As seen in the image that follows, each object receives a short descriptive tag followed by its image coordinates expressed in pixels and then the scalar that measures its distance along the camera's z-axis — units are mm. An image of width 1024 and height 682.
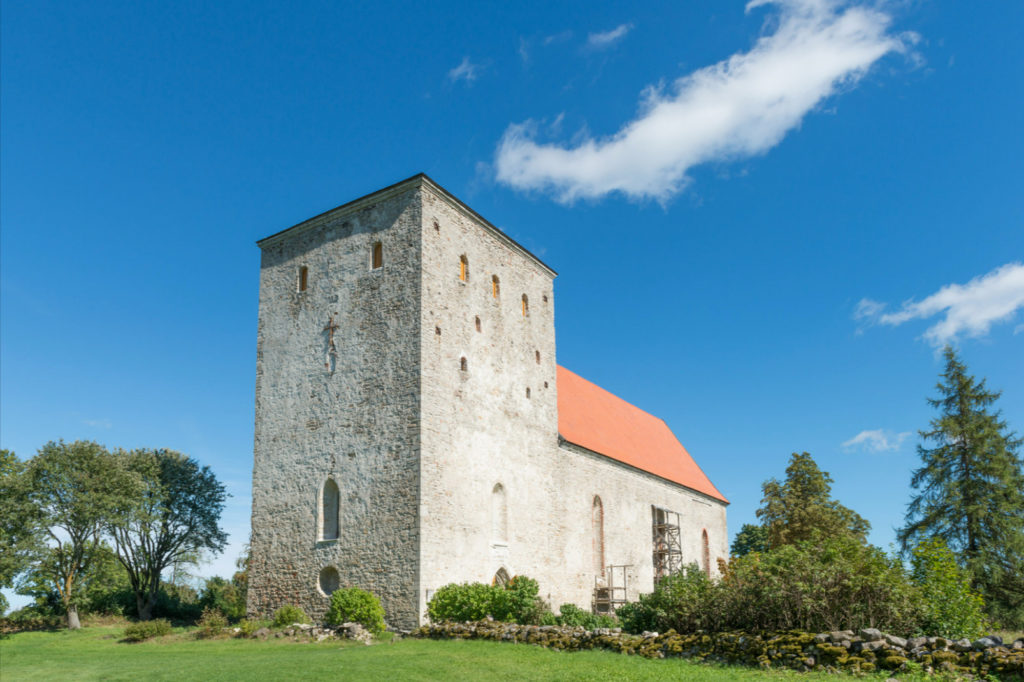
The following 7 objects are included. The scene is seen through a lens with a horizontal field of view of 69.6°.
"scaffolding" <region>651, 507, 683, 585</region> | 30062
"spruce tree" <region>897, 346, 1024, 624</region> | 27203
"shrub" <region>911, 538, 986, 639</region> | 12898
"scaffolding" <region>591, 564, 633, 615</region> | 25375
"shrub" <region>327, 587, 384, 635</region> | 17984
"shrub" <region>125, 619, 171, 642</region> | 19672
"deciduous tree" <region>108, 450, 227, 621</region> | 28000
